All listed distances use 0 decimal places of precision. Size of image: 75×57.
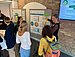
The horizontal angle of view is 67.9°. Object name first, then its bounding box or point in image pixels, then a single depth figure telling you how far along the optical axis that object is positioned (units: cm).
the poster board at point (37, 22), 149
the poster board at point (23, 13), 178
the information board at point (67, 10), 117
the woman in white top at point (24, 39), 128
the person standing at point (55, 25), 130
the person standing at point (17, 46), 155
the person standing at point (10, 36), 148
